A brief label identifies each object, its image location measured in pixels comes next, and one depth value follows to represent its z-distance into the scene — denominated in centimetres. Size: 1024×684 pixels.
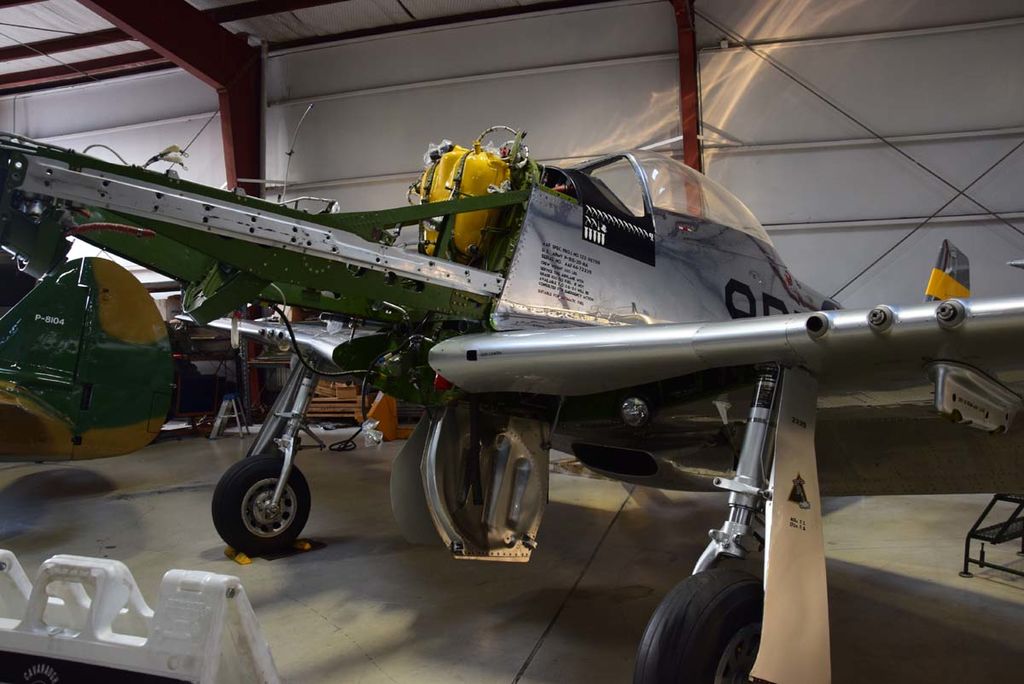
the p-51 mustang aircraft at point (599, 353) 186
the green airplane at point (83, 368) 454
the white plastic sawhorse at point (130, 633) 168
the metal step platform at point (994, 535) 364
